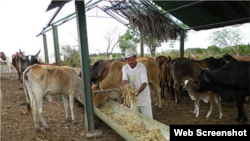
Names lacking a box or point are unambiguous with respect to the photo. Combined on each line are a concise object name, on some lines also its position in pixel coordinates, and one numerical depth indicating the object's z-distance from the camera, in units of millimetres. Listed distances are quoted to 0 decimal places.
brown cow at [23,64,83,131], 4898
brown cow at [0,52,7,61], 14922
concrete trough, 3367
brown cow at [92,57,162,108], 5708
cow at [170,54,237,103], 7086
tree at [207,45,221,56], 21584
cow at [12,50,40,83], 9195
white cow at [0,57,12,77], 14864
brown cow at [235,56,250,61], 8102
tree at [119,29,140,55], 24809
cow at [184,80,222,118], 5721
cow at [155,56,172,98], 8250
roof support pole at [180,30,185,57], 9586
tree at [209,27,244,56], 21828
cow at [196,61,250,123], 5246
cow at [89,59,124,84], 7379
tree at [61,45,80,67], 16875
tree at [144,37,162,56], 20239
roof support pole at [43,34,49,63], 10328
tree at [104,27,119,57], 22891
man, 3898
